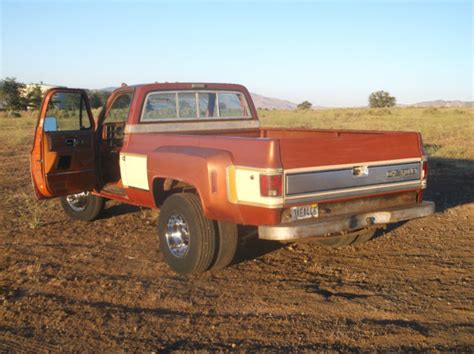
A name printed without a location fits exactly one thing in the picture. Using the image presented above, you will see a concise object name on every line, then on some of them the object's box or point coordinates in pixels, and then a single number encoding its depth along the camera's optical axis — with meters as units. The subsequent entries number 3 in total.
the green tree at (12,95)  42.72
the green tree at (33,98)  40.34
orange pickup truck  4.15
